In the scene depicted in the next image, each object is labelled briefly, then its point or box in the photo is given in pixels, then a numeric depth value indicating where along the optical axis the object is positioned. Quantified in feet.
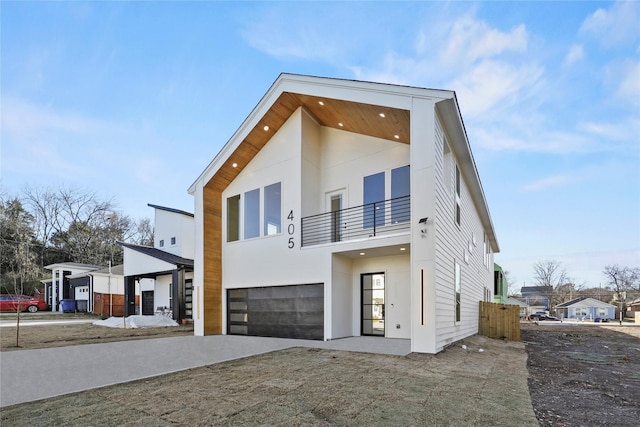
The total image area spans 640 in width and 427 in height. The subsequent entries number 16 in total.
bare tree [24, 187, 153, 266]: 117.70
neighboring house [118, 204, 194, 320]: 56.34
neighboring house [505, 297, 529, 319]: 156.06
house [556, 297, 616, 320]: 148.56
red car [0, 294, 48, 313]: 81.30
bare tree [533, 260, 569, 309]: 202.18
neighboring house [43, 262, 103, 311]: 92.71
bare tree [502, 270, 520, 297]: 226.99
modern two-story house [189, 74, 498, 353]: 27.53
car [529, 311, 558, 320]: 121.59
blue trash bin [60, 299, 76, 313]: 84.79
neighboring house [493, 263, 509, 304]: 82.69
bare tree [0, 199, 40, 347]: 95.80
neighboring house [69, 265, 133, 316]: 78.89
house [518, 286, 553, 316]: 190.59
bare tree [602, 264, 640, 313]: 195.94
